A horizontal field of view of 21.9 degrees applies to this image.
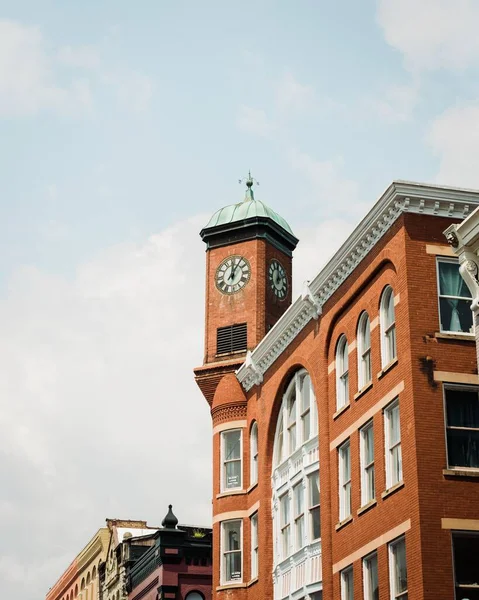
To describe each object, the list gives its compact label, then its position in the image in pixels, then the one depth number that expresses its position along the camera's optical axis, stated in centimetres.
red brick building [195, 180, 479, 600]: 3309
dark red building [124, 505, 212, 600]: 5812
